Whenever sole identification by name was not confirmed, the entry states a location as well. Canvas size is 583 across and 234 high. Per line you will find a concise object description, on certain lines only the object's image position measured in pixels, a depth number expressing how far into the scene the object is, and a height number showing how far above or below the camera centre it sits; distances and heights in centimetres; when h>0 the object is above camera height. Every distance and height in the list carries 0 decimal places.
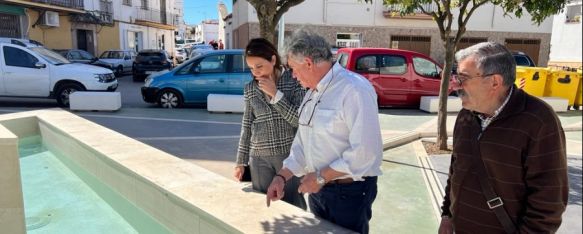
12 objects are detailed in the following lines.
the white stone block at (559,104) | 1113 -113
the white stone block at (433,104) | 1061 -115
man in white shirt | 201 -35
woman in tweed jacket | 253 -39
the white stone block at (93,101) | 1009 -113
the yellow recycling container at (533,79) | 1168 -56
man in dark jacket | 163 -37
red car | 1100 -41
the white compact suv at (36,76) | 1073 -62
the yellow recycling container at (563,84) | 1167 -68
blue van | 1058 -62
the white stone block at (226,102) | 1012 -112
